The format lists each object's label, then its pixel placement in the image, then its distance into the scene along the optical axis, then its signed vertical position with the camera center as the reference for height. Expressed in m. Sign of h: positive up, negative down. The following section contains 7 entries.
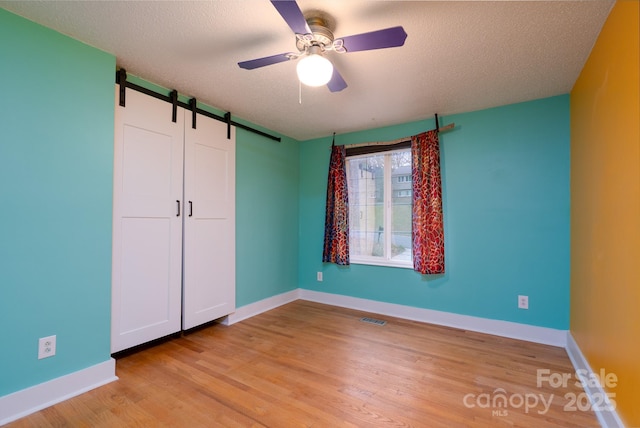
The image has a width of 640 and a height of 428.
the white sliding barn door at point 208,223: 2.78 -0.05
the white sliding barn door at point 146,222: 2.25 -0.03
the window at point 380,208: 3.52 +0.14
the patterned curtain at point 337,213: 3.81 +0.08
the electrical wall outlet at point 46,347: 1.76 -0.80
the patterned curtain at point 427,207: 3.16 +0.13
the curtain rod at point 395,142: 3.14 +0.97
